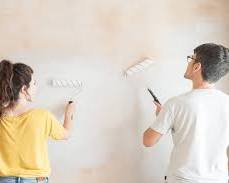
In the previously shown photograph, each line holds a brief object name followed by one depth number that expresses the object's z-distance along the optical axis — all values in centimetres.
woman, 164
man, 165
